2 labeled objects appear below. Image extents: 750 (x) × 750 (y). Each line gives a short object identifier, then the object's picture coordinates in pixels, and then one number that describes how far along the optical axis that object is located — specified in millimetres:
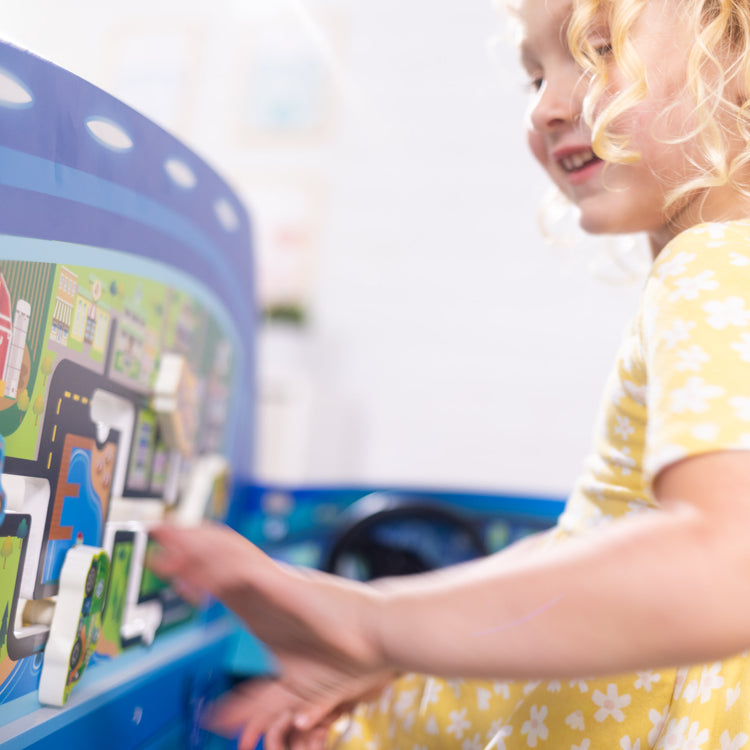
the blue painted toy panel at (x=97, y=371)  382
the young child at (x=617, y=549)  238
